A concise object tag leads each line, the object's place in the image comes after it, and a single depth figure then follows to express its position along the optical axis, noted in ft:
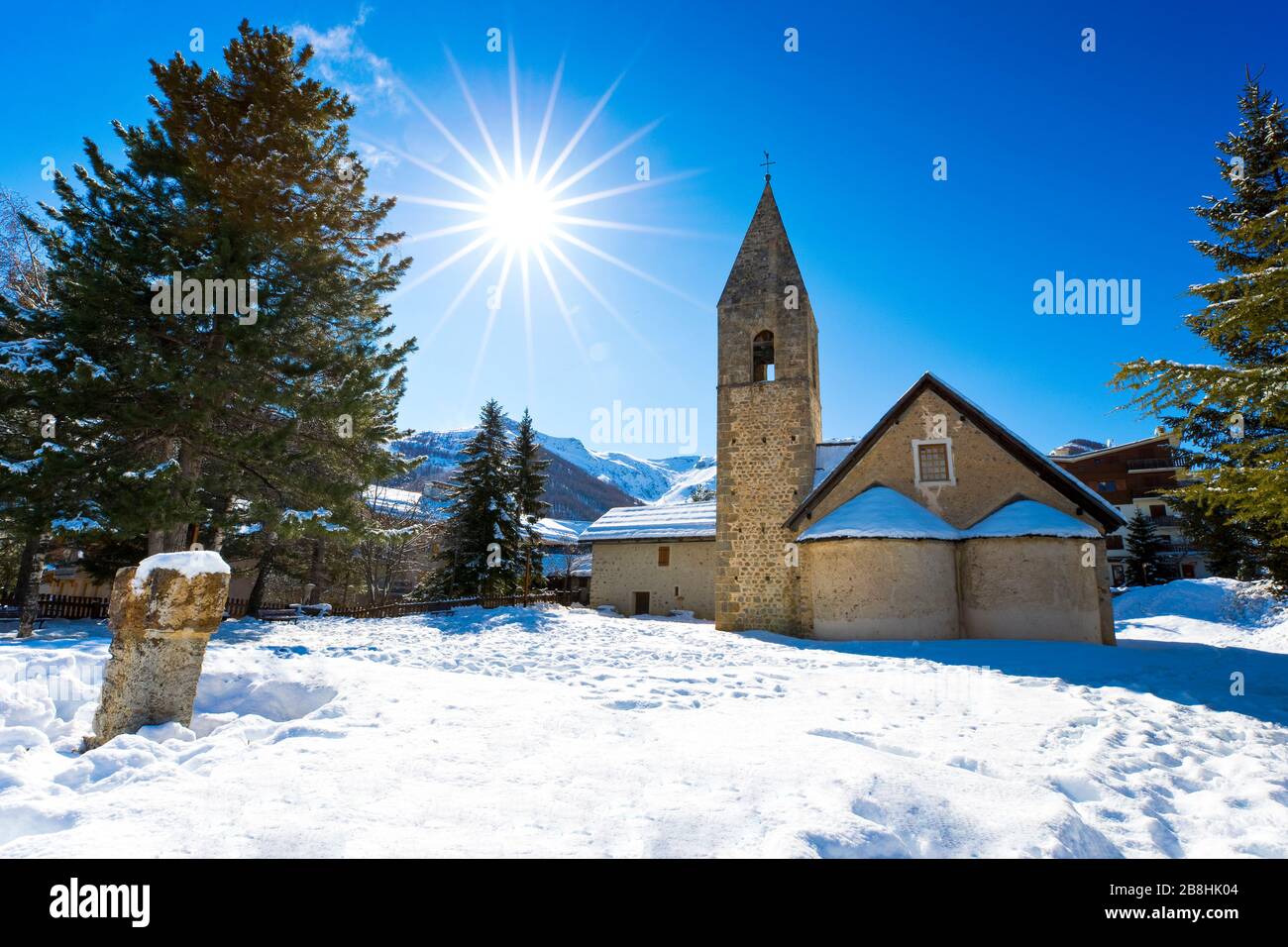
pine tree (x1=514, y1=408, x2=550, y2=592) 97.67
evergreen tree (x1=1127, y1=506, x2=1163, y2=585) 115.75
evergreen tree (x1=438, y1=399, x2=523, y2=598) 87.97
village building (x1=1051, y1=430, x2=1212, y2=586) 132.26
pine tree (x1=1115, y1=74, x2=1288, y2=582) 21.30
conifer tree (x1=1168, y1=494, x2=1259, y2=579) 64.59
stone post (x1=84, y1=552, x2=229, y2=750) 15.43
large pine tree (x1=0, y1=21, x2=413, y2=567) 42.60
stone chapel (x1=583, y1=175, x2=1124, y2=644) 48.03
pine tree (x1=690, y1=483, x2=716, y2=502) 199.16
